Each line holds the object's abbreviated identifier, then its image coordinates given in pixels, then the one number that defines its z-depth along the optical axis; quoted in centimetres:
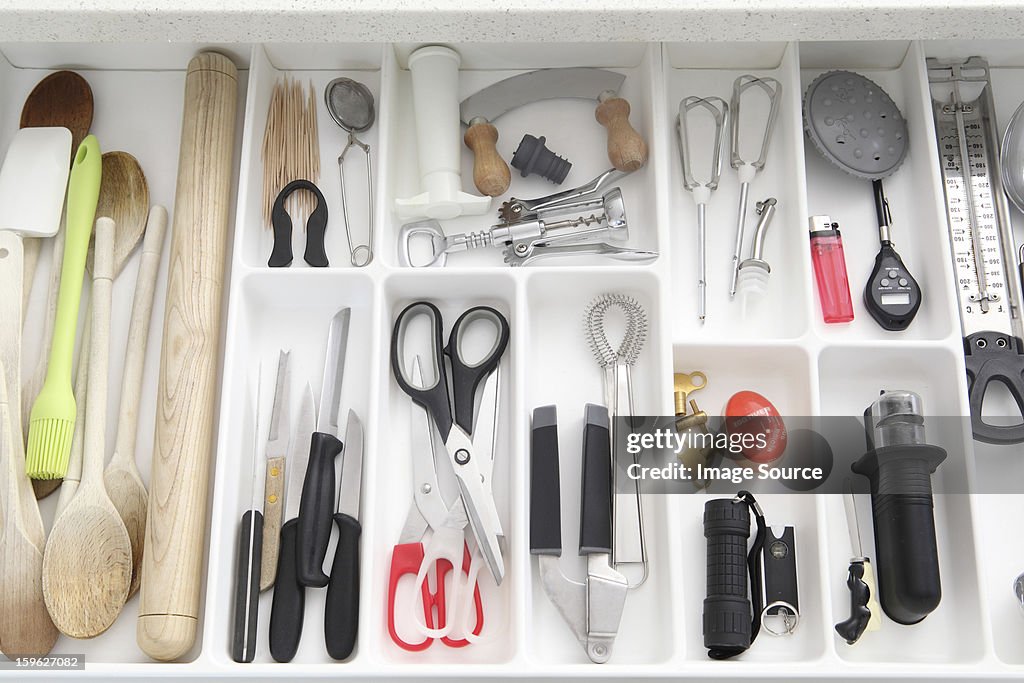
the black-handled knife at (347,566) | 110
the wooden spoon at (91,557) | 110
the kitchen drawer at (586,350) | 112
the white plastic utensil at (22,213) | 116
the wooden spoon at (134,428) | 117
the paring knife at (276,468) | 114
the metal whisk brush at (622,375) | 116
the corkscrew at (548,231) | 128
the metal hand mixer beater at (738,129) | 131
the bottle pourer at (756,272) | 125
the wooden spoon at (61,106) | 134
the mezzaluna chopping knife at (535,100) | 131
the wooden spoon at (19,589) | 110
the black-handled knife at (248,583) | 110
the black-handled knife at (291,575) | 110
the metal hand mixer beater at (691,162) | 128
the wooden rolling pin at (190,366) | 110
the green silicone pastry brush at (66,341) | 115
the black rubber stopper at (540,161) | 131
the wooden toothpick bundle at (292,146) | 131
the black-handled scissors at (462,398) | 114
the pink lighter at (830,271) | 124
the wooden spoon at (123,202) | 128
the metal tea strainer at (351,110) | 135
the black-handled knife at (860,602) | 109
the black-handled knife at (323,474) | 112
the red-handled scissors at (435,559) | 112
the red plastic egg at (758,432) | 120
